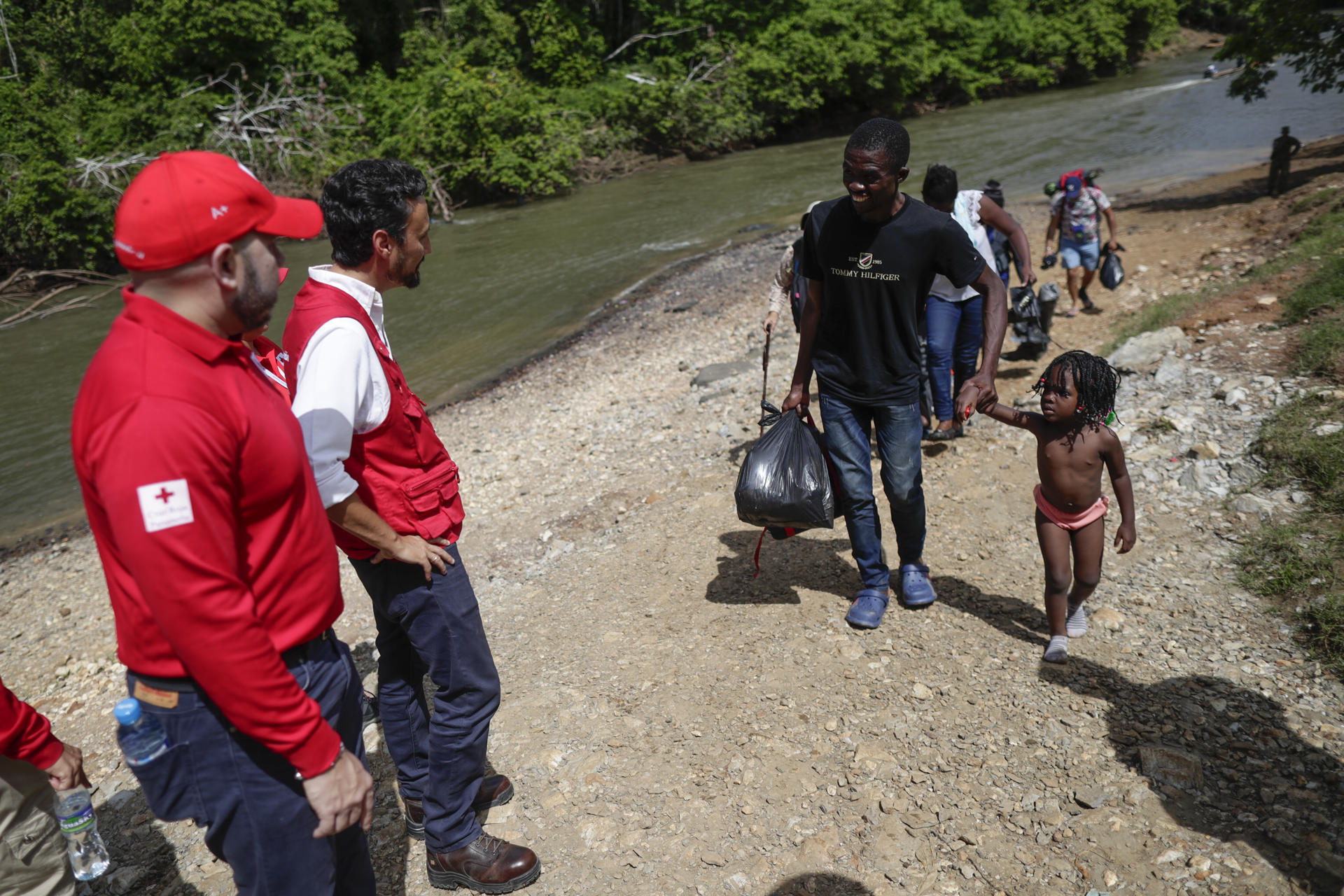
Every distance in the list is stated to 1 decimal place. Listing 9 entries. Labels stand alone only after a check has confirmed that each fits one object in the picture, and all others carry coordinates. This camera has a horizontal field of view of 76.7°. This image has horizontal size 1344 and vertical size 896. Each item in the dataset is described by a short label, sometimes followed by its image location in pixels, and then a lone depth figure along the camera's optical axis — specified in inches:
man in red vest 83.4
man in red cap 57.1
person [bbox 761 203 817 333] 197.9
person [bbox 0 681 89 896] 85.0
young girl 131.4
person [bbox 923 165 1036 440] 209.0
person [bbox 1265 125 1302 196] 447.5
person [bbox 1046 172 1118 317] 324.2
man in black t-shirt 133.2
